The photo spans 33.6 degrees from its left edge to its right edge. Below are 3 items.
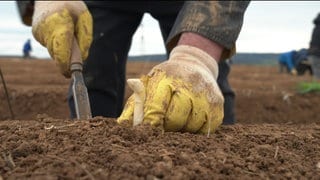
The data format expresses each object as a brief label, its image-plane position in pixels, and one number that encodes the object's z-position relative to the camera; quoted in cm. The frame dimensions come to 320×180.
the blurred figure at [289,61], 1574
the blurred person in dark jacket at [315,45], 619
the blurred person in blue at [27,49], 2765
